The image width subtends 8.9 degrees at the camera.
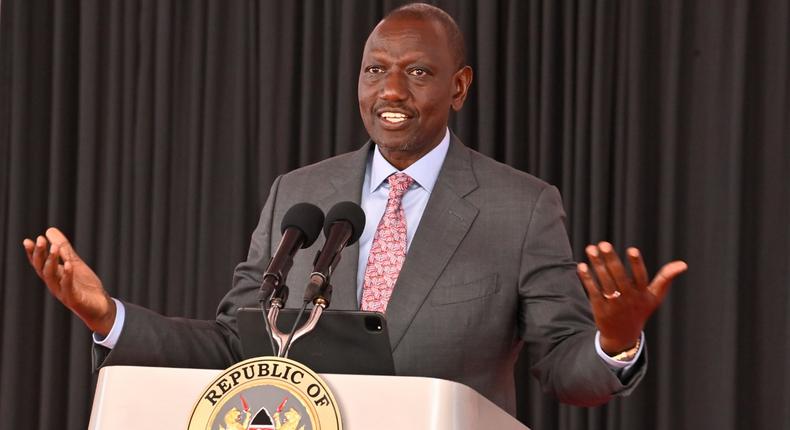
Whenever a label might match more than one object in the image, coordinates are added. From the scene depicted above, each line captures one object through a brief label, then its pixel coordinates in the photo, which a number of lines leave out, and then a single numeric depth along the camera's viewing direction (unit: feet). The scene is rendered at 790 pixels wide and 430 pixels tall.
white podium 21.66
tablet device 22.10
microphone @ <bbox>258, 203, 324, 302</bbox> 22.13
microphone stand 21.93
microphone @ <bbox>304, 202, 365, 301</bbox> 22.16
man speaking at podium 23.46
